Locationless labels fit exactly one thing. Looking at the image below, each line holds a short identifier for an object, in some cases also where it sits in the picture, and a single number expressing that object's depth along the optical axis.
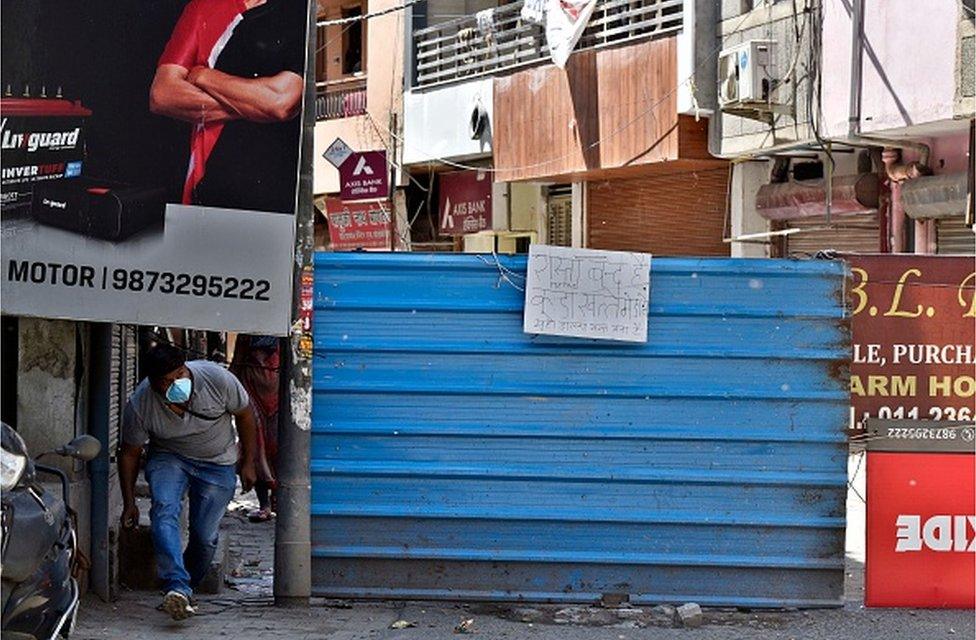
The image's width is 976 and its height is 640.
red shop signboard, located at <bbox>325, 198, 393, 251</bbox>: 29.55
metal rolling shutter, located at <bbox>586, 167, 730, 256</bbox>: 23.28
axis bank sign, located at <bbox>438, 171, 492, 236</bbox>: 28.50
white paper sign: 9.52
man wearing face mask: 9.24
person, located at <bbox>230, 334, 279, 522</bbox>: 13.01
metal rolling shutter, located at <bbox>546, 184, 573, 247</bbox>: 27.28
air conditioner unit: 19.59
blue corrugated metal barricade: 9.57
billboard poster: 8.85
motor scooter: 6.55
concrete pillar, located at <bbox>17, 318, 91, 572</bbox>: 9.16
